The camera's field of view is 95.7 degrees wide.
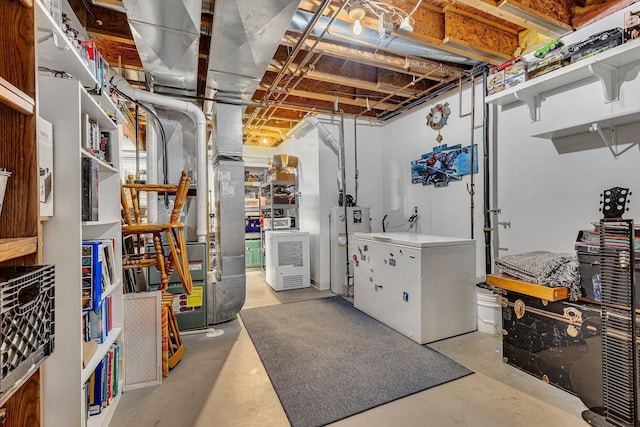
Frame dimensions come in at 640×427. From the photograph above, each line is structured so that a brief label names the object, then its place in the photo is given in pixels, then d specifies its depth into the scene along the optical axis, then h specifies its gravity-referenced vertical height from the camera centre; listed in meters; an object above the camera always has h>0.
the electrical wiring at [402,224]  4.27 -0.16
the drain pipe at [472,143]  3.28 +0.76
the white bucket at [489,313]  2.85 -1.00
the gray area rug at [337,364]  1.90 -1.22
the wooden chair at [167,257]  2.22 -0.33
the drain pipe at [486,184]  3.05 +0.31
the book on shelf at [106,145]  1.88 +0.46
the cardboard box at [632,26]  1.87 +1.22
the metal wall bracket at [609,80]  2.12 +0.99
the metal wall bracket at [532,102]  2.65 +1.03
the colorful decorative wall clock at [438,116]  3.72 +1.29
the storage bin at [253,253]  6.41 -0.85
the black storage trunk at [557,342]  1.82 -0.91
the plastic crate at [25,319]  0.70 -0.27
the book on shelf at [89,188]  1.44 +0.14
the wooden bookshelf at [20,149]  0.88 +0.21
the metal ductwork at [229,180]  2.76 +0.39
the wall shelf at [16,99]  0.77 +0.34
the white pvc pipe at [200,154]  2.98 +0.67
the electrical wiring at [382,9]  2.18 +1.60
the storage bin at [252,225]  6.80 -0.24
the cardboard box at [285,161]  5.32 +1.00
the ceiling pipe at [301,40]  2.05 +1.47
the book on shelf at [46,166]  1.16 +0.21
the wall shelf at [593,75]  1.98 +1.07
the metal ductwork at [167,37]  1.79 +1.30
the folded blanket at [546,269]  1.98 -0.42
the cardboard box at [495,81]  2.72 +1.26
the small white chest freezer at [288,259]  4.61 -0.73
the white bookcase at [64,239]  1.26 -0.10
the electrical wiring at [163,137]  3.09 +0.91
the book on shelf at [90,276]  1.50 -0.31
